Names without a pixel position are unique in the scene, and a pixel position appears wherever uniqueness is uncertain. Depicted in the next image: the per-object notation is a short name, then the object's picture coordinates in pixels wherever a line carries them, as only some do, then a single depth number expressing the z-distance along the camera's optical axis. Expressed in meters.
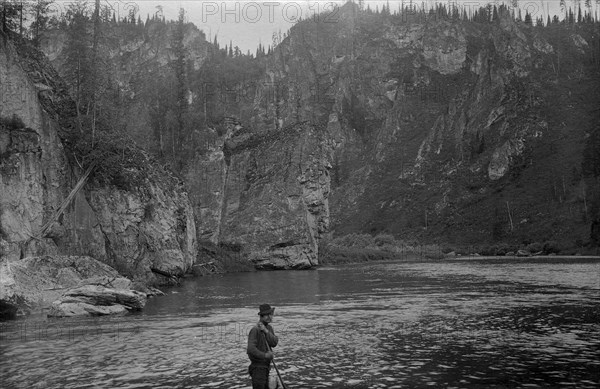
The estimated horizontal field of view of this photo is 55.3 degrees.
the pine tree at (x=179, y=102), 106.64
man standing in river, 14.72
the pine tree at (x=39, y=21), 67.56
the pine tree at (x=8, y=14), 54.81
